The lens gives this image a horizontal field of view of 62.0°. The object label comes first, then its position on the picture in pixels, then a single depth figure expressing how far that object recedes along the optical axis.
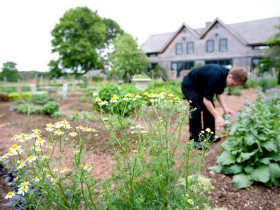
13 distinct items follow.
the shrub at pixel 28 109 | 6.73
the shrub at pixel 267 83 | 13.99
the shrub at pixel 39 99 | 8.81
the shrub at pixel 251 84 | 14.64
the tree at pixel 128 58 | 24.20
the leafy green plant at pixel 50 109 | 6.53
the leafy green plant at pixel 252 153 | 2.58
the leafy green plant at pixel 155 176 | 1.32
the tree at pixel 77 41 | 30.81
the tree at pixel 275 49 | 18.75
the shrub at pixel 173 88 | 8.84
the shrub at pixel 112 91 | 6.94
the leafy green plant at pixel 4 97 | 11.66
